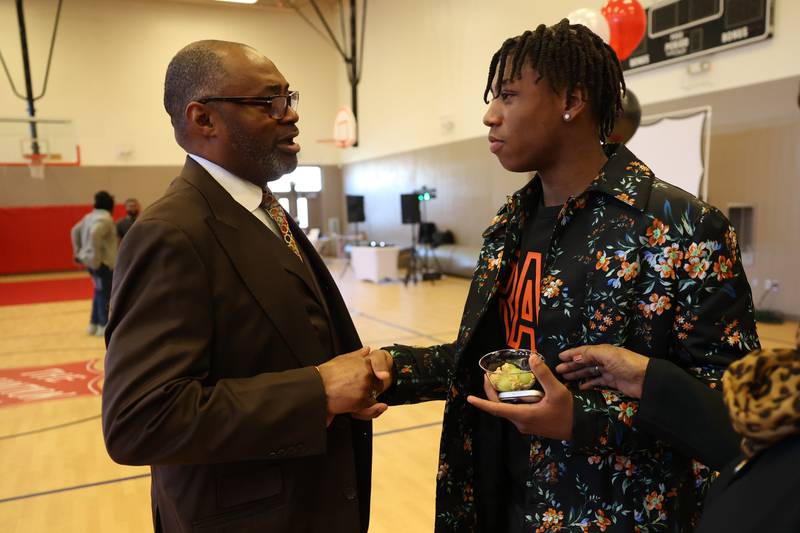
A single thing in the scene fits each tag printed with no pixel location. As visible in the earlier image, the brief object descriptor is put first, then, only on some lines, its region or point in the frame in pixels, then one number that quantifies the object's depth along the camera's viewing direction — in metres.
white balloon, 5.45
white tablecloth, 11.08
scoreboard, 6.28
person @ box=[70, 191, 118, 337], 6.91
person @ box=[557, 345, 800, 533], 0.55
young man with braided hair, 1.10
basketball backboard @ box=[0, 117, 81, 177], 12.45
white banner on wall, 6.72
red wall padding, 14.00
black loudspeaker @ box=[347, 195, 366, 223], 13.86
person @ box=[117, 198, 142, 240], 8.30
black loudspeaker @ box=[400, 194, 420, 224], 11.48
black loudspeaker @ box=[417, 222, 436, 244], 12.37
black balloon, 3.25
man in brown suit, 1.07
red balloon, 5.96
